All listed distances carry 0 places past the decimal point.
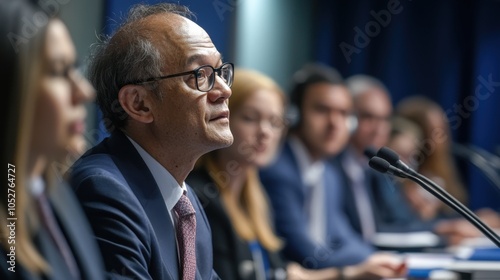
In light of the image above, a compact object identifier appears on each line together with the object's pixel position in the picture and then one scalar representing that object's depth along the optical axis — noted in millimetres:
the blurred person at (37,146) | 2381
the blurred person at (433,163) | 9359
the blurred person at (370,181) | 7773
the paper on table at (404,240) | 7666
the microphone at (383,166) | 3295
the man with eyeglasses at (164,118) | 3066
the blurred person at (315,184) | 6305
